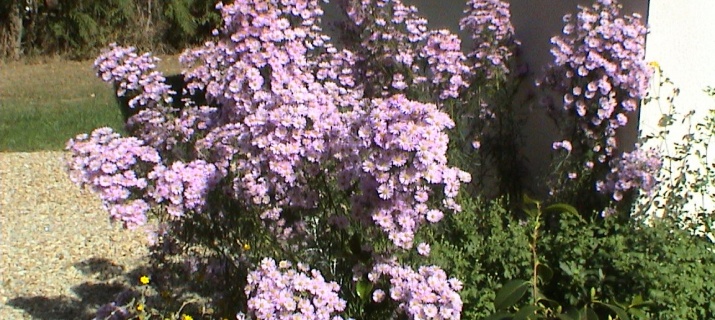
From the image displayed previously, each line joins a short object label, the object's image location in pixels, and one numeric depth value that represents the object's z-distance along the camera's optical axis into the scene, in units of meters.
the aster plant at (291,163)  3.07
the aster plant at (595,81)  3.83
